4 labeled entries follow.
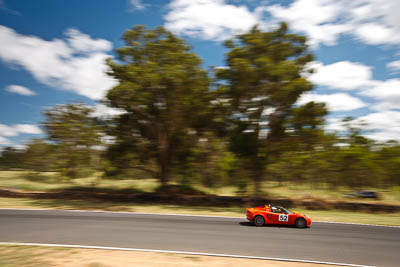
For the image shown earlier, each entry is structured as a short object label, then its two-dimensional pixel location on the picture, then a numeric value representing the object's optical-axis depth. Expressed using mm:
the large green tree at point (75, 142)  22375
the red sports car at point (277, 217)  11586
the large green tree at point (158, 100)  19969
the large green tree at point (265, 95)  19281
